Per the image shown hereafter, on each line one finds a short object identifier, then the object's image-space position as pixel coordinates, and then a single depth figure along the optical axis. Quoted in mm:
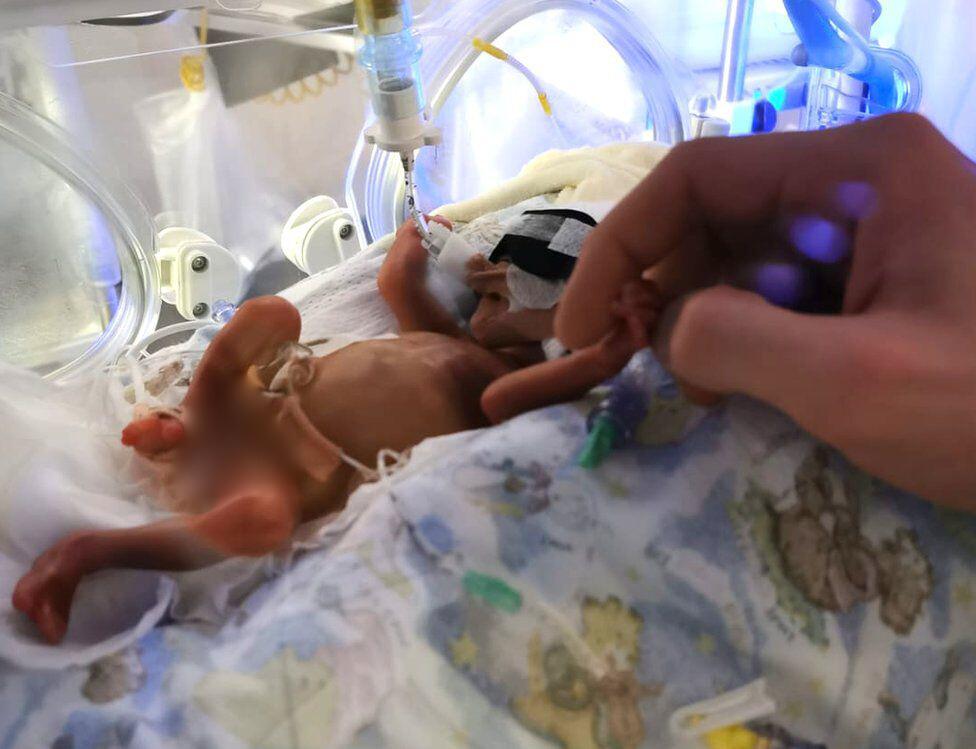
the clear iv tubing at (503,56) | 359
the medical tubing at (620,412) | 183
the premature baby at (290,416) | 195
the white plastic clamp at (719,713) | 165
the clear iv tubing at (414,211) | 300
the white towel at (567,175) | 324
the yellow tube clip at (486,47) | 367
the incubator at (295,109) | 319
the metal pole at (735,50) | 393
